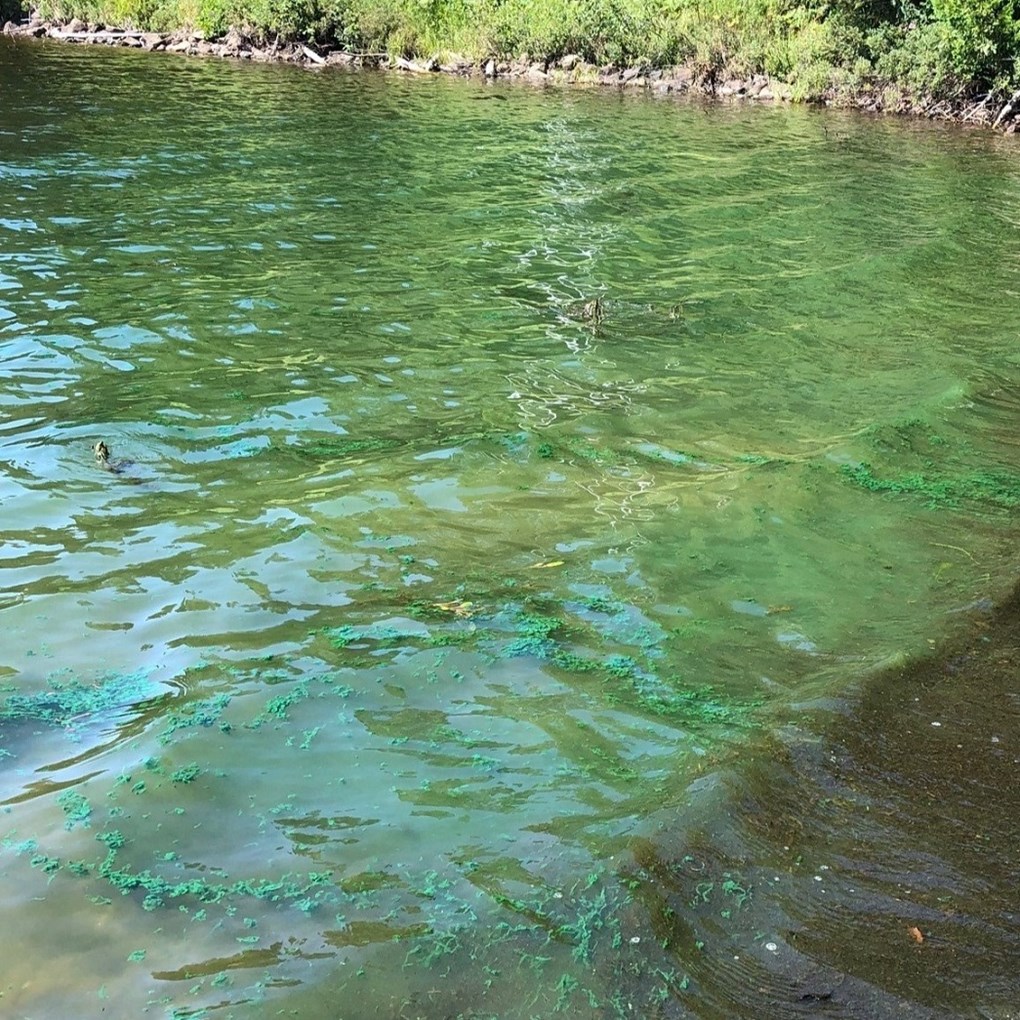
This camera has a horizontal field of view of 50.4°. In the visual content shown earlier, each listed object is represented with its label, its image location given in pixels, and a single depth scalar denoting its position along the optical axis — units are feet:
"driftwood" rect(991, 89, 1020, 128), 91.86
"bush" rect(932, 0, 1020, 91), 91.66
